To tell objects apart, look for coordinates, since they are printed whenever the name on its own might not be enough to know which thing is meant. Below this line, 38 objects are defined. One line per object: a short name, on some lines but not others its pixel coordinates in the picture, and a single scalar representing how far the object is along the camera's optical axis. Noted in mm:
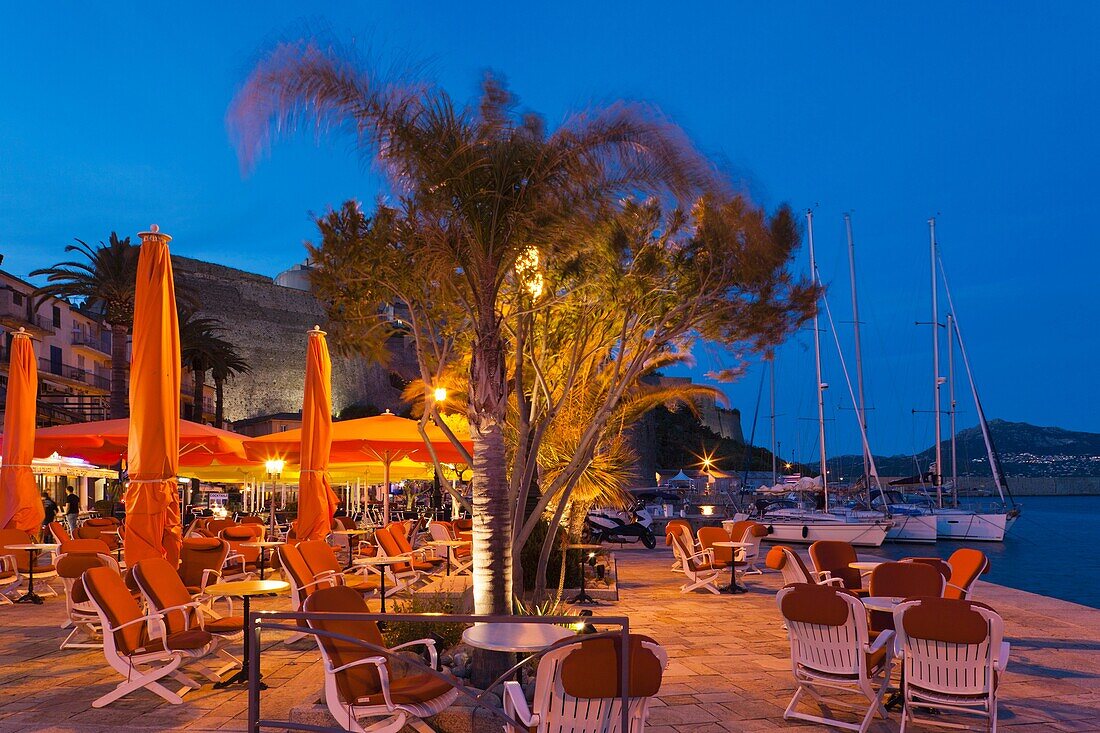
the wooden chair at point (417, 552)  10766
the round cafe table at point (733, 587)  11914
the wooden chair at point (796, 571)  8078
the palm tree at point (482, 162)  6188
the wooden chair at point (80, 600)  7324
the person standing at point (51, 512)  23061
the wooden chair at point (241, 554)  10688
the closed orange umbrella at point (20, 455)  11117
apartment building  41781
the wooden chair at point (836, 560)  8773
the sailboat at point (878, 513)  29672
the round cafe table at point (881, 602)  6035
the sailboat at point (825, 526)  28750
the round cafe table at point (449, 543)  11648
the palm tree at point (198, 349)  37062
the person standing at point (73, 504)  26412
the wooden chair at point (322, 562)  8273
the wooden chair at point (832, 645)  5230
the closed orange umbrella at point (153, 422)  7496
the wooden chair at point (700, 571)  11742
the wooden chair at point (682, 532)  12355
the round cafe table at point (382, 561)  8527
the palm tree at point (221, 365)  40188
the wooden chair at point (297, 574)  7363
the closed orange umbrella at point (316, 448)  10375
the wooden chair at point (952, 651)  4871
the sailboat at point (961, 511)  33719
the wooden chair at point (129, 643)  5605
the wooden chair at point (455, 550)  13125
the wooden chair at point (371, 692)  4418
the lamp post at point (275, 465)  13873
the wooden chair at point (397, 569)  9859
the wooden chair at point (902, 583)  6941
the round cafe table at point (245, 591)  6191
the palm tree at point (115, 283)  28375
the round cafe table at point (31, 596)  10648
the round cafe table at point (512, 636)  4531
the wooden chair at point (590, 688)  3963
